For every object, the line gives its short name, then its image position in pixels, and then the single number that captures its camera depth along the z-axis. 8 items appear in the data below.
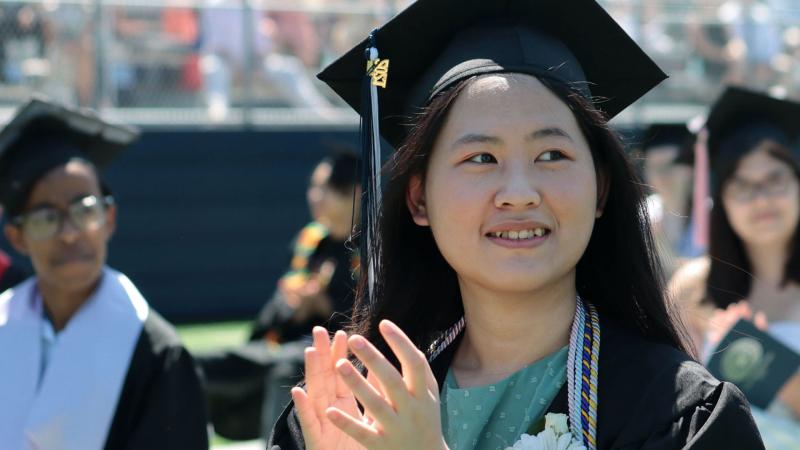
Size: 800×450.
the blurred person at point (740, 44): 22.66
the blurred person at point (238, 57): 20.56
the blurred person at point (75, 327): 6.66
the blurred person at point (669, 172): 14.27
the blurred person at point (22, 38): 18.62
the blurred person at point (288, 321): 12.98
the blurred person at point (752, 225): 8.68
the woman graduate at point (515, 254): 4.22
